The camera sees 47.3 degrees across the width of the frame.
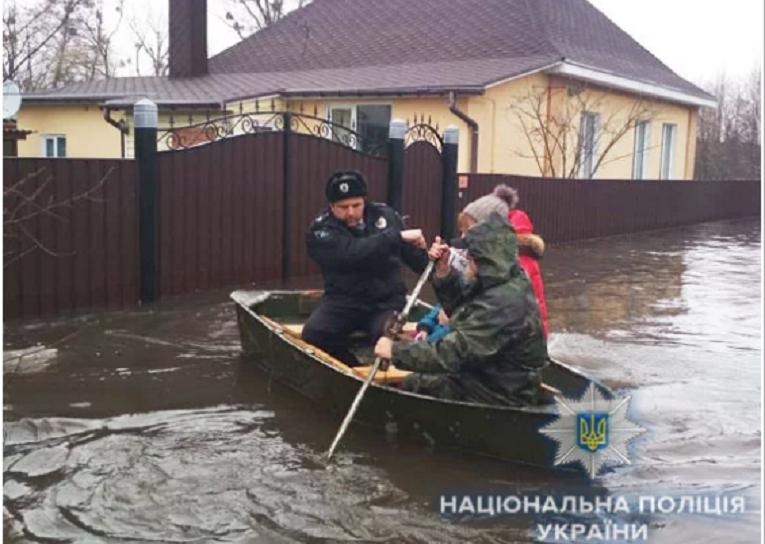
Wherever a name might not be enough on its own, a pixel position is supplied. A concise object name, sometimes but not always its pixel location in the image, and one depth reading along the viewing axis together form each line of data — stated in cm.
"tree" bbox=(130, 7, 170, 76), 4653
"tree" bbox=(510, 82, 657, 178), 1909
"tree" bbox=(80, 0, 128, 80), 3975
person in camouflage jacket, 477
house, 1838
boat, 491
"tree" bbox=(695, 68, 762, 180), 3959
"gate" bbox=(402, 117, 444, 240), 1334
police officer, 618
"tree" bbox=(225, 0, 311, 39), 4197
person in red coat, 589
